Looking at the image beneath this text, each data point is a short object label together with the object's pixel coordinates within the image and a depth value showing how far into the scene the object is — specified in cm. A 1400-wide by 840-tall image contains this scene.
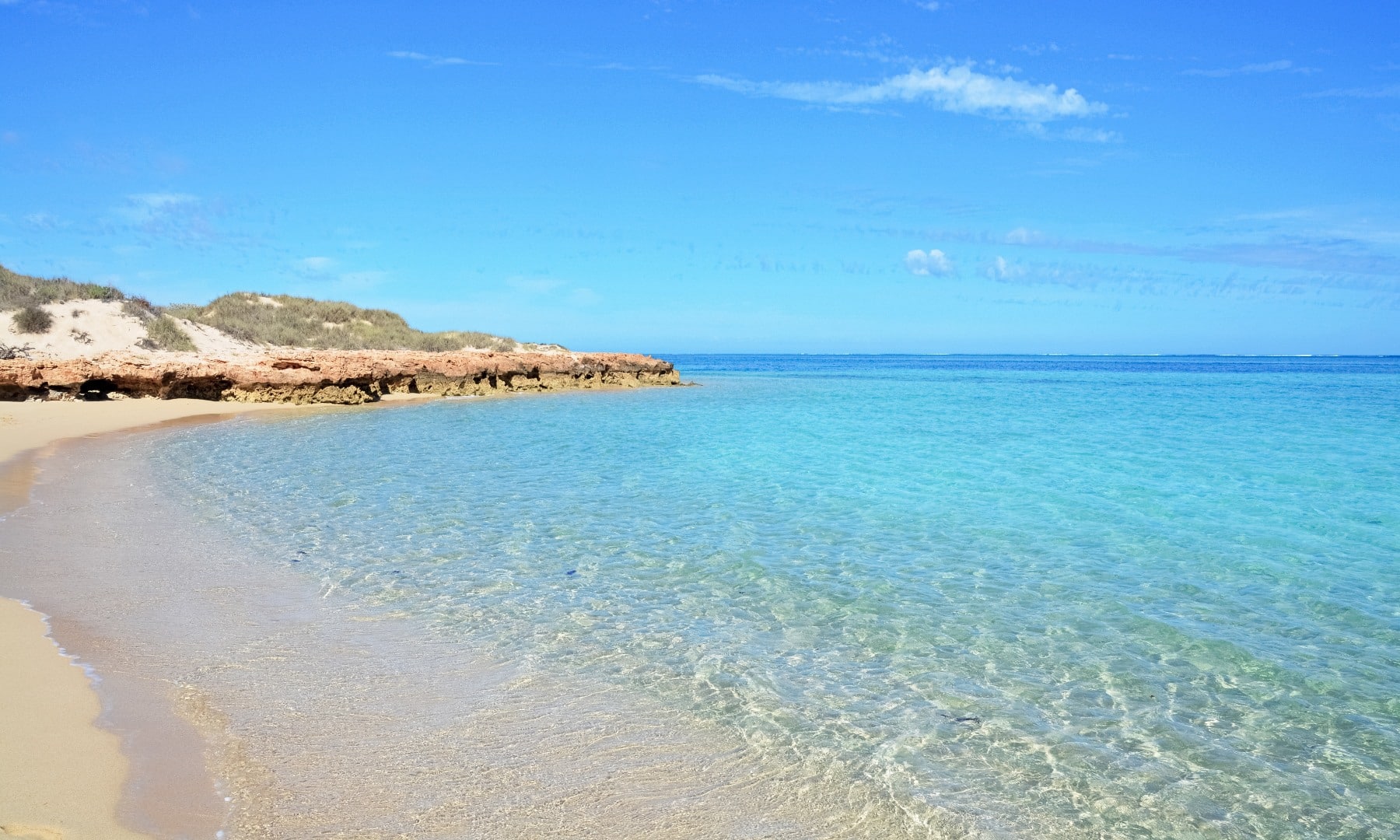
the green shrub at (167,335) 3027
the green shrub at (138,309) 3150
